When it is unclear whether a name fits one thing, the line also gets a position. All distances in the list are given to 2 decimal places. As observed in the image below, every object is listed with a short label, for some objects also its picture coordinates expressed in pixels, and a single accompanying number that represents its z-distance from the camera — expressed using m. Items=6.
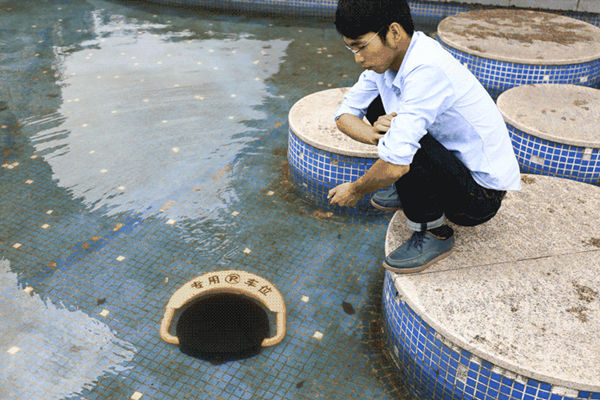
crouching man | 2.35
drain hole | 3.16
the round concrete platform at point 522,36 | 5.91
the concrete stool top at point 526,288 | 2.43
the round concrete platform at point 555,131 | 4.17
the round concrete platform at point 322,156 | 4.12
